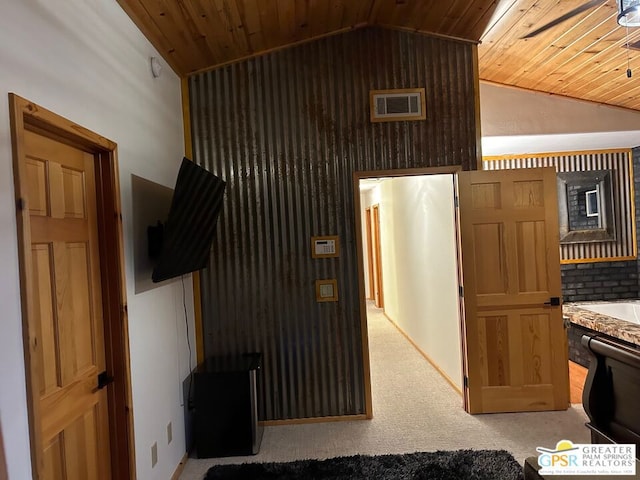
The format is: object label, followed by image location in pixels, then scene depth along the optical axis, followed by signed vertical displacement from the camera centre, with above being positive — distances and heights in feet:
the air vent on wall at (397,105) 11.02 +3.47
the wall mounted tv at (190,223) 6.97 +0.42
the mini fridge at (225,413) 9.40 -3.97
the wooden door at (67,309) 4.85 -0.77
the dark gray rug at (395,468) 8.19 -4.93
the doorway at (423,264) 12.32 -1.28
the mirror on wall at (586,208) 16.62 +0.57
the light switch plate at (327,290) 11.05 -1.47
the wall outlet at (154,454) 7.52 -3.90
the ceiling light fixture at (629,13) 6.40 +3.32
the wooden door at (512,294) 10.93 -1.84
